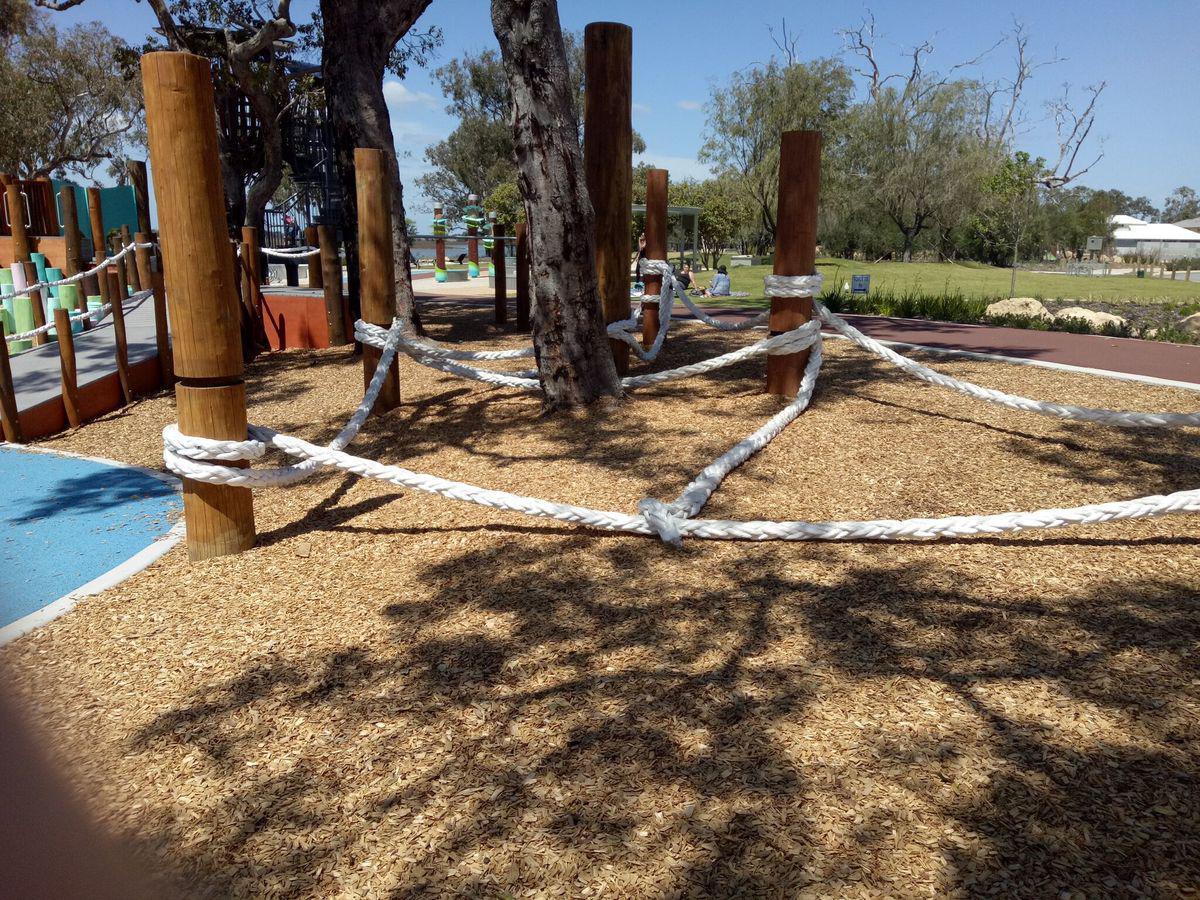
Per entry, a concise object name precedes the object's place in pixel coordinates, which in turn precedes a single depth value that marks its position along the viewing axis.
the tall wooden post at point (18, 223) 10.66
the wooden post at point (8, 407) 6.57
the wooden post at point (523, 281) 10.27
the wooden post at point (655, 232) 7.73
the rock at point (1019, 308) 13.79
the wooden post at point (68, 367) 6.86
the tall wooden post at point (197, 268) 3.43
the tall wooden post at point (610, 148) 6.10
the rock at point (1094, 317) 12.41
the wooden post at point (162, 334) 7.97
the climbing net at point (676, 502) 3.54
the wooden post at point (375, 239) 5.53
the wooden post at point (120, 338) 7.41
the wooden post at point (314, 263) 11.10
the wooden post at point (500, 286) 11.48
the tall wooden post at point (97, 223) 9.69
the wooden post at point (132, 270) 11.59
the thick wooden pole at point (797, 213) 5.52
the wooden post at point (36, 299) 10.72
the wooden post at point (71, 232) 10.38
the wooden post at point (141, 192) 10.33
